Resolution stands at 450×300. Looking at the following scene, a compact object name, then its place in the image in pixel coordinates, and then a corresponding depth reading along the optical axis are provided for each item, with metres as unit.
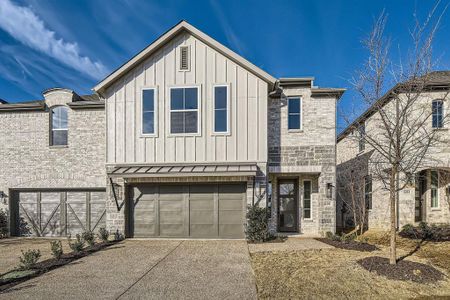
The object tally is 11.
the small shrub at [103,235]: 10.55
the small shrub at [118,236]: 10.98
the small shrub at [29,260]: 7.12
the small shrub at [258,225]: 10.23
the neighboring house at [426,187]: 11.75
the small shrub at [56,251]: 7.99
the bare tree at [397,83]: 6.39
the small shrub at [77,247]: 8.91
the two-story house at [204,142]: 10.86
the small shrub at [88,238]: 9.93
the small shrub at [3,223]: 12.32
